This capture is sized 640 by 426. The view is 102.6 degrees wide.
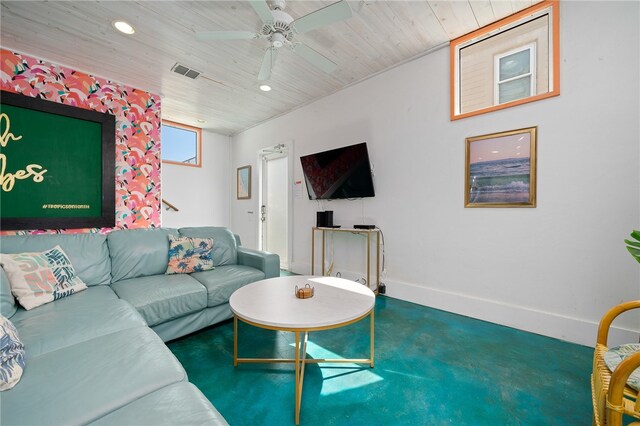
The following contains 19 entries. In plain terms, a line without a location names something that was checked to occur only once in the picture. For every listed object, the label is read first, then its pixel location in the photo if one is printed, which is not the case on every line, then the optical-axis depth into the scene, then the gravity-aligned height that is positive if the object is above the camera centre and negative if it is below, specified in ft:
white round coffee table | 4.25 -1.84
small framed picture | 16.67 +1.81
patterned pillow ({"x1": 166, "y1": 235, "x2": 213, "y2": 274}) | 7.80 -1.41
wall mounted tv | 10.33 +1.65
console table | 9.86 -1.36
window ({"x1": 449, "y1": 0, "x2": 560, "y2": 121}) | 6.72 +4.93
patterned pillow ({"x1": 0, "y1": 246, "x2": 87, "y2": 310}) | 5.07 -1.43
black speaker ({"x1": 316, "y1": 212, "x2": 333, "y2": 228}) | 11.41 -0.36
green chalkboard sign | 8.48 +1.60
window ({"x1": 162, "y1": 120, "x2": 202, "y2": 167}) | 15.34 +4.14
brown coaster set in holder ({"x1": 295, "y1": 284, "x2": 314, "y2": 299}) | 5.44 -1.75
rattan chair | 2.65 -2.06
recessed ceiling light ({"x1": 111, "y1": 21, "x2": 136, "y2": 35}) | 7.48 +5.46
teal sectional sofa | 2.57 -1.97
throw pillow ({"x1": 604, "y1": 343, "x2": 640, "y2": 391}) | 3.08 -1.95
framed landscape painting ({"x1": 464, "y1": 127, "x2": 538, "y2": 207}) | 7.18 +1.27
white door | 15.16 +0.41
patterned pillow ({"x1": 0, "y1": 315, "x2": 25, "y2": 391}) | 2.81 -1.75
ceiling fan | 5.58 +4.40
